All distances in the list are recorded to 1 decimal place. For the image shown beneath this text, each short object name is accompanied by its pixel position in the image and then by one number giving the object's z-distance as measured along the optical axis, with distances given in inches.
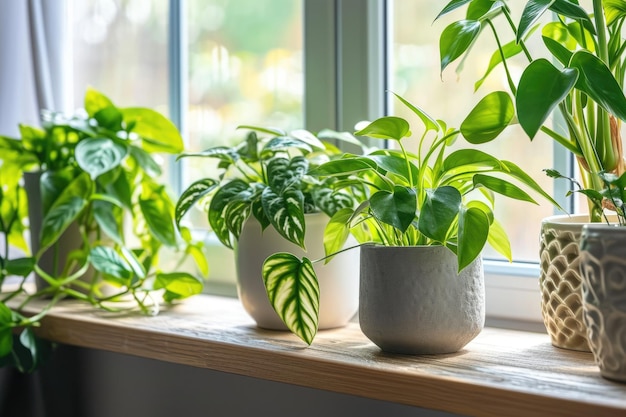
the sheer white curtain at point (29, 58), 57.6
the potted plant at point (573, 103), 28.8
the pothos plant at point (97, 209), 47.2
